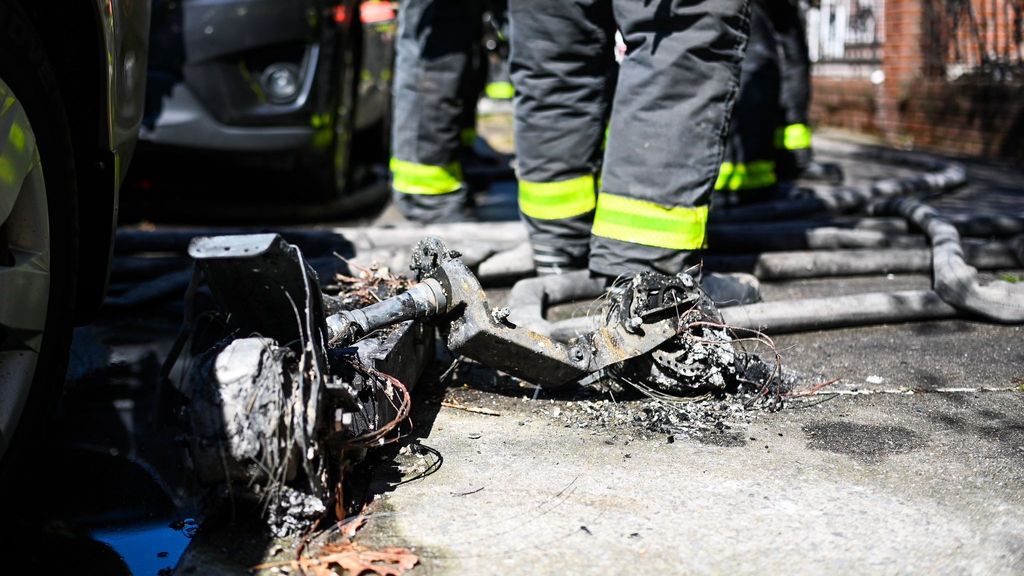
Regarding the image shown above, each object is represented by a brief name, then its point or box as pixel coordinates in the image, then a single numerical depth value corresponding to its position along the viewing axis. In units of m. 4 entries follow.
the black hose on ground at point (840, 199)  4.25
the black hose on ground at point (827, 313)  2.80
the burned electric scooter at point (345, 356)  1.66
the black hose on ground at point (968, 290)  3.03
